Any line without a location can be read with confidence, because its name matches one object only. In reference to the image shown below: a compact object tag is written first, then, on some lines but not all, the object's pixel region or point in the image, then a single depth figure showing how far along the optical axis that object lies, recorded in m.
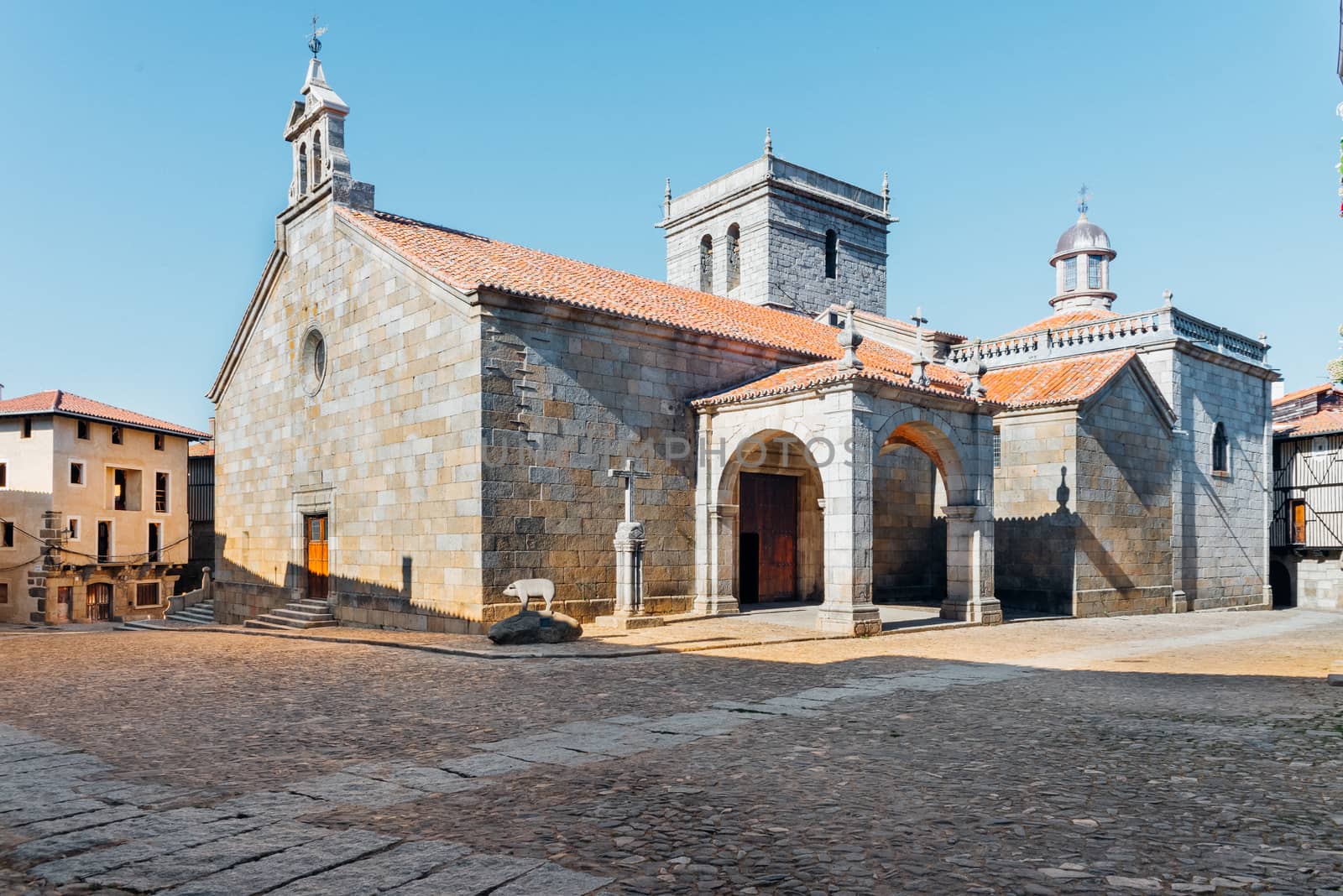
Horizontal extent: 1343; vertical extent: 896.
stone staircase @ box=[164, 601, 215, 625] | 24.31
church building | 15.52
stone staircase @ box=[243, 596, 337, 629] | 18.45
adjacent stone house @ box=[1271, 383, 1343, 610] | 27.00
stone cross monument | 15.53
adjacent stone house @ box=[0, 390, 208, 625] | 33.12
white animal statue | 14.01
